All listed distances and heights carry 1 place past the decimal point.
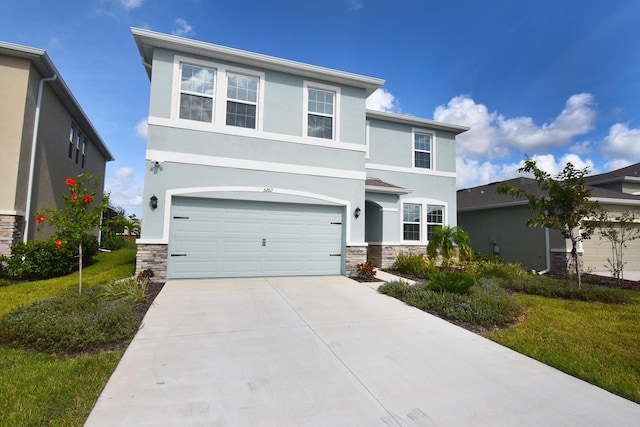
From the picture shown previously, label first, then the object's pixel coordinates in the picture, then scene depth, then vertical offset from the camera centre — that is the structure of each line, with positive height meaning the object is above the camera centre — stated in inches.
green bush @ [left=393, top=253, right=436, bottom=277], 422.9 -35.4
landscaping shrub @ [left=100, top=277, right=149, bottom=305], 241.6 -47.3
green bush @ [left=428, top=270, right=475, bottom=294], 274.5 -38.7
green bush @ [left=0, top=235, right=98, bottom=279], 342.3 -33.6
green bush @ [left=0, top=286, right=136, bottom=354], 164.2 -53.1
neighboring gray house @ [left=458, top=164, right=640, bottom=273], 497.3 +15.3
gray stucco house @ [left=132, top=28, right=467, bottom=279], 334.0 +83.4
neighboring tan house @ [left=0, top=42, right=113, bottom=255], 353.4 +116.5
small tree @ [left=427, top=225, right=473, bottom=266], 444.5 -2.8
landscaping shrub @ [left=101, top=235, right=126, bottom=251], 730.2 -22.8
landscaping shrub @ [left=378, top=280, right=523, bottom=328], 226.1 -50.8
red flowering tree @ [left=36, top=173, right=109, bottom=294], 247.6 +11.4
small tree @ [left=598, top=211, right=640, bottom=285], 349.1 +15.8
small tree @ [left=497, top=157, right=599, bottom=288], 330.0 +45.3
